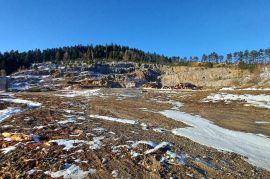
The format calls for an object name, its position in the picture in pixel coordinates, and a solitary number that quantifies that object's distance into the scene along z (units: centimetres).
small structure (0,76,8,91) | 3419
